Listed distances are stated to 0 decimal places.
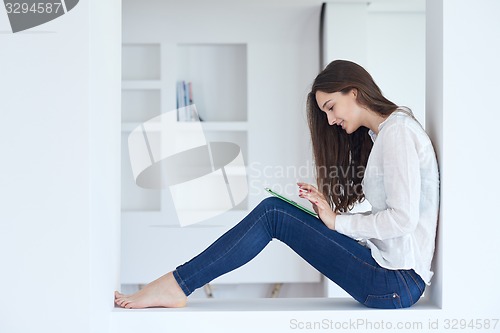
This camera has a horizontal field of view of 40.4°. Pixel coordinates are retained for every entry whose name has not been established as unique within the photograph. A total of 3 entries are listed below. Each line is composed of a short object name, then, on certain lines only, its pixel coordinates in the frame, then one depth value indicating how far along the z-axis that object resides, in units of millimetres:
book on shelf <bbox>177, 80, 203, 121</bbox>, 4801
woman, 2344
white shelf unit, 4648
